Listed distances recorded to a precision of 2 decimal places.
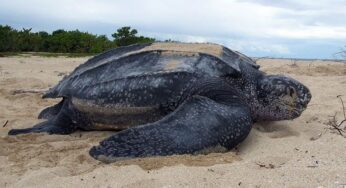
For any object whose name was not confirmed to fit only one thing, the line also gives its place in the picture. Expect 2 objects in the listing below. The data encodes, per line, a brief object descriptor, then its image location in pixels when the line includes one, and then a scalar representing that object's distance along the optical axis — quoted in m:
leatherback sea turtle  2.42
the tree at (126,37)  11.42
